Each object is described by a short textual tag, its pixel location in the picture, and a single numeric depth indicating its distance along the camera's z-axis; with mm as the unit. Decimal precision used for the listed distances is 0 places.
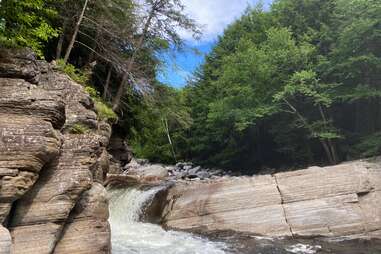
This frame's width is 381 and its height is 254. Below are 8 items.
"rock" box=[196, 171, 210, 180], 28234
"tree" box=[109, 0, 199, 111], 19744
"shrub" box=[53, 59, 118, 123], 14203
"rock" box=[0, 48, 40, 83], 8125
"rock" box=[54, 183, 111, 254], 8133
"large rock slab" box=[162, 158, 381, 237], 13664
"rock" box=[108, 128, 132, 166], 24156
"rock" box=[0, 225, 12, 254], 5969
